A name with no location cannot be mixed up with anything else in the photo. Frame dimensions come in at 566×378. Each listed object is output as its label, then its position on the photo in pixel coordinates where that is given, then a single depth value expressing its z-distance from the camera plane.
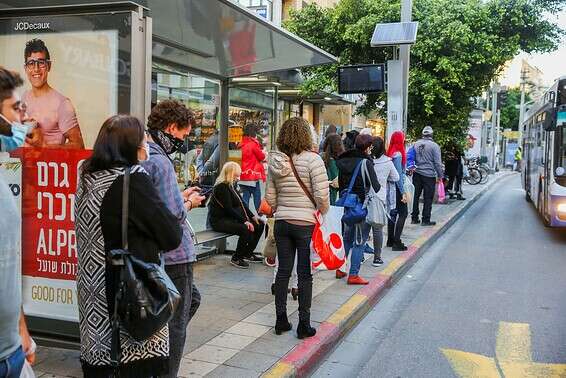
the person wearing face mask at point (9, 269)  1.78
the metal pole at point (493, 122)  34.91
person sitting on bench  7.23
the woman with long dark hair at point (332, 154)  7.35
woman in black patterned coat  2.66
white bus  10.30
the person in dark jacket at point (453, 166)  16.67
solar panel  9.82
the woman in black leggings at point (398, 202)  8.90
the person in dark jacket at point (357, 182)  6.53
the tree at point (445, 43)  13.98
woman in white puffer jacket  4.73
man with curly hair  3.19
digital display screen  9.34
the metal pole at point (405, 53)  10.98
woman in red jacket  8.98
